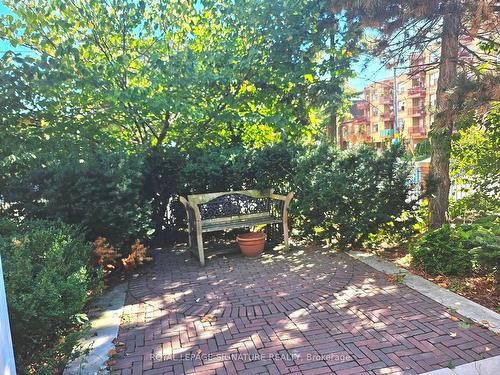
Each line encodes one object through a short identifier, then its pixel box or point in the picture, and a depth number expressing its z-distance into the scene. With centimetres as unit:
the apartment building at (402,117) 3875
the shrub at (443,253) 380
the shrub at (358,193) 497
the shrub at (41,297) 195
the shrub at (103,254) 393
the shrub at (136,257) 444
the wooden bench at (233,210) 510
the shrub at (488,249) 307
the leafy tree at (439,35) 441
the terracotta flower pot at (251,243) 524
